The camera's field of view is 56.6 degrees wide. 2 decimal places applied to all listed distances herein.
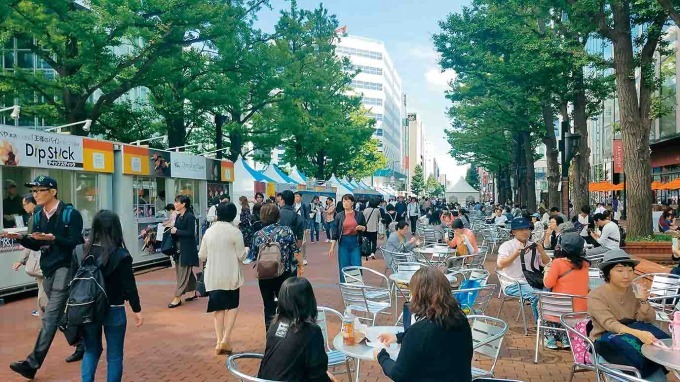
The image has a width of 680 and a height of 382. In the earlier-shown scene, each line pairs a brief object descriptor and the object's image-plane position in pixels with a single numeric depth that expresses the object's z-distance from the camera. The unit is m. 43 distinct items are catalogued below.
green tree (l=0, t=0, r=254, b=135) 17.23
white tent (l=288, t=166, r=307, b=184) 31.59
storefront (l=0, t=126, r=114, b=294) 10.63
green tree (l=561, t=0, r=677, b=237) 14.45
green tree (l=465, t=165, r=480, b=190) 129.66
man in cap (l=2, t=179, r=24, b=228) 10.76
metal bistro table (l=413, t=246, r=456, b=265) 11.08
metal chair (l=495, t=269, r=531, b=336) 7.57
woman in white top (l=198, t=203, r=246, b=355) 6.90
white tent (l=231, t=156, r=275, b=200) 23.28
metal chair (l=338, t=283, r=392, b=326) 6.70
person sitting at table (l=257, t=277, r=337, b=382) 3.46
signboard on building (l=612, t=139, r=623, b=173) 30.83
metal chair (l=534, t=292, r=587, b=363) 6.19
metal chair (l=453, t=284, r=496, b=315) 6.19
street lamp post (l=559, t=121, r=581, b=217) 16.03
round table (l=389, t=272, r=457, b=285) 7.88
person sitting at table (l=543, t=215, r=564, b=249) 11.79
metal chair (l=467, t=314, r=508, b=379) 4.39
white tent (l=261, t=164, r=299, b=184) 27.30
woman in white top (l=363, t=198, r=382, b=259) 14.63
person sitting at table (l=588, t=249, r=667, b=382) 4.48
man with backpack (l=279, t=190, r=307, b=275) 8.69
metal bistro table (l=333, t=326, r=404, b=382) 4.09
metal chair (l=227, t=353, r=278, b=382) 3.37
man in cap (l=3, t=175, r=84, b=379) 5.73
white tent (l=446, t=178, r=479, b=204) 57.62
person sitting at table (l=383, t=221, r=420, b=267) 11.04
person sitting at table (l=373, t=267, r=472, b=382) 3.35
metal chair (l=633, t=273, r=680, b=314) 7.23
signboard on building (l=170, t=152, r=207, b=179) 16.81
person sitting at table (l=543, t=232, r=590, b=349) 6.41
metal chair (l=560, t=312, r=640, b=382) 4.07
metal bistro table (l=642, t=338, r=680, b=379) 3.78
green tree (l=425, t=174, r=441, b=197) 185.01
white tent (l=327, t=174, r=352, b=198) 35.59
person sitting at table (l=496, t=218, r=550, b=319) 7.59
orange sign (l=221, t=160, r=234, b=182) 20.70
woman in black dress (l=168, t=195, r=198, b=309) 9.62
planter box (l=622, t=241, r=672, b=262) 13.38
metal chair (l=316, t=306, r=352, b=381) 4.70
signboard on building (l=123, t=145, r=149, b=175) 14.30
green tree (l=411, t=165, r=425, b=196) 166.49
